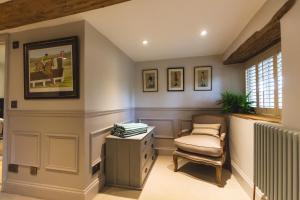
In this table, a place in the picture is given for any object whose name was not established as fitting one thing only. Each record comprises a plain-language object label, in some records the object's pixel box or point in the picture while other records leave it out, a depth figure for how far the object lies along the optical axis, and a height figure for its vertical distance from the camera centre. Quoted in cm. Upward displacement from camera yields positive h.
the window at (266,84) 197 +23
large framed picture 190 +38
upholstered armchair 232 -67
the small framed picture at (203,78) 335 +46
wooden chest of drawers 216 -86
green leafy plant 263 -7
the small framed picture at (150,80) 364 +45
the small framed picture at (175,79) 349 +45
